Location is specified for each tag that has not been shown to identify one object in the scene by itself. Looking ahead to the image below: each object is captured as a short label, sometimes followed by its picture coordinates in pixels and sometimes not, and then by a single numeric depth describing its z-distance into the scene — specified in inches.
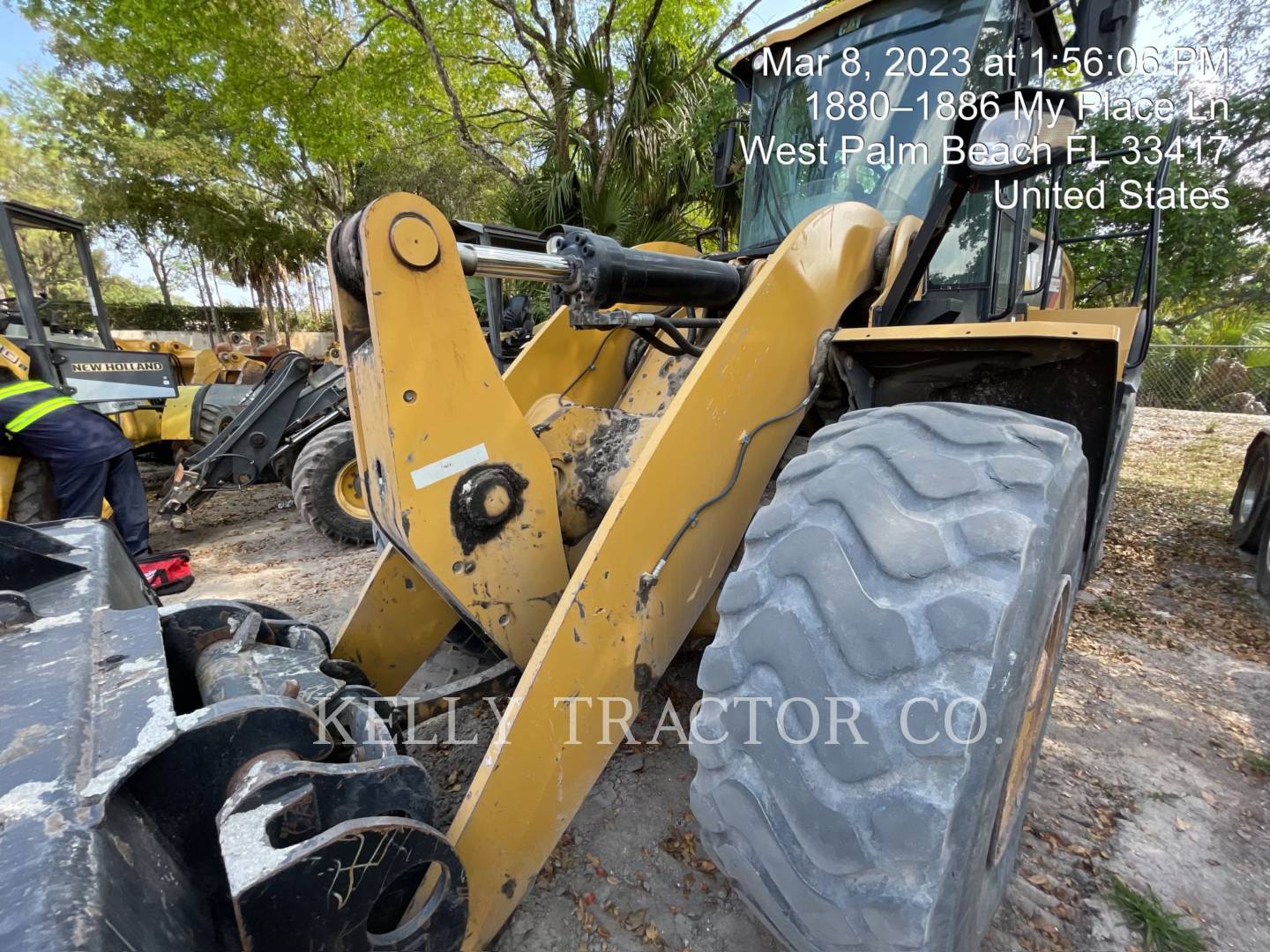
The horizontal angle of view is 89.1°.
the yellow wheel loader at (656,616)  43.5
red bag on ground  170.7
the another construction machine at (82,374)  177.6
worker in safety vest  166.1
